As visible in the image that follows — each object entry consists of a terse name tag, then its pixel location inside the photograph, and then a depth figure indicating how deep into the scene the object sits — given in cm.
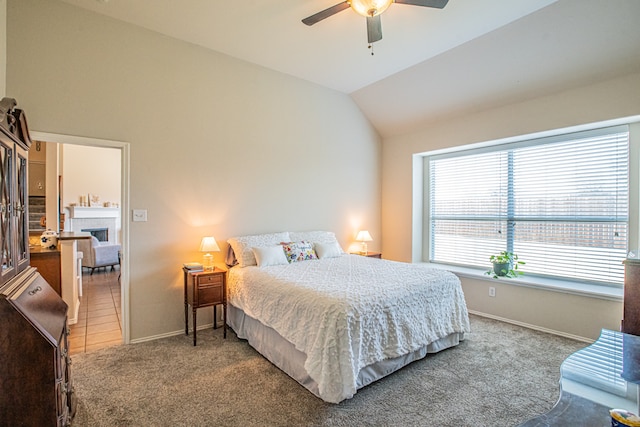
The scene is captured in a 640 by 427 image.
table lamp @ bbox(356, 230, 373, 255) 485
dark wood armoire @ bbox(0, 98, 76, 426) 132
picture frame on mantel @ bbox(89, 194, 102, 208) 743
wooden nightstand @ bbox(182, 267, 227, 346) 313
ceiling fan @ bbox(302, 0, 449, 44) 215
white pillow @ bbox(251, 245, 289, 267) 343
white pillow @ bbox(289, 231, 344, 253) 417
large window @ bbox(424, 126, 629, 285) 338
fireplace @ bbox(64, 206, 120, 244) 715
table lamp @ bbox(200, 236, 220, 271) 335
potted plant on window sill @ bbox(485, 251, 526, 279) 395
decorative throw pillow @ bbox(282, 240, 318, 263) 373
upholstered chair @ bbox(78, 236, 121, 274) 632
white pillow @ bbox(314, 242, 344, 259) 401
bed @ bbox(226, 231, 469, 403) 211
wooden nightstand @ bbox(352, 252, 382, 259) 477
